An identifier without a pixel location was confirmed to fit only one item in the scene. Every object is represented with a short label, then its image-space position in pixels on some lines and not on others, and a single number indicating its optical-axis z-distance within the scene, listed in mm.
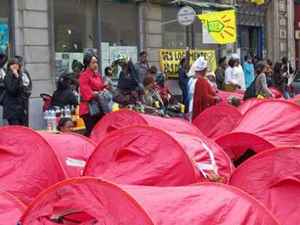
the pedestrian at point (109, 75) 15420
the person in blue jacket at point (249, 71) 21656
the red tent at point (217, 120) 10195
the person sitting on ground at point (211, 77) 16566
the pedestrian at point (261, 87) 13477
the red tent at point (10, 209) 4930
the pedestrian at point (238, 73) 19109
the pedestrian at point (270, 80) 20070
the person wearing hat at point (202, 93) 11672
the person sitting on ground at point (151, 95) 12703
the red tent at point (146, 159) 6164
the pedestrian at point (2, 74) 13125
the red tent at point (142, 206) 4043
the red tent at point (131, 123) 8336
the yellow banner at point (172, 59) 21422
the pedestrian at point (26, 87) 12992
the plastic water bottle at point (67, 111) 13870
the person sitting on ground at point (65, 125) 10078
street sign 19688
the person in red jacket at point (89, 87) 11477
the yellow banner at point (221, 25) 19938
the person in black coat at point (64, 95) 14000
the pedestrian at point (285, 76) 21303
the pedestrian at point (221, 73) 19984
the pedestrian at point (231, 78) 18938
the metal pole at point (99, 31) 19062
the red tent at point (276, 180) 5449
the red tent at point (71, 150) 7105
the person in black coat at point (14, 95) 12664
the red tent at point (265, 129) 8211
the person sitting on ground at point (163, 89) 15062
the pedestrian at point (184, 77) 18503
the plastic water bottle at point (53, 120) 13883
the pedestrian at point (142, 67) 15498
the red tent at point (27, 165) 6828
